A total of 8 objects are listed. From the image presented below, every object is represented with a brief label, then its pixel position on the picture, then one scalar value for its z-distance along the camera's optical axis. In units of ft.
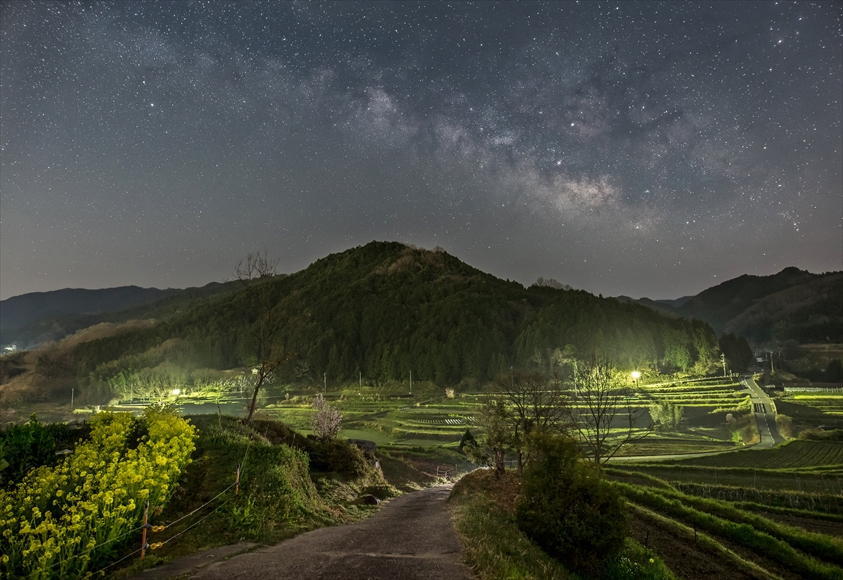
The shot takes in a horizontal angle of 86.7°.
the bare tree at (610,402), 357.82
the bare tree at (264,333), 100.63
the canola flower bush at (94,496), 26.78
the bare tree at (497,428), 120.46
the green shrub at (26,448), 44.01
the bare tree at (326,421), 145.59
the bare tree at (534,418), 115.85
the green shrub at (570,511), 51.98
